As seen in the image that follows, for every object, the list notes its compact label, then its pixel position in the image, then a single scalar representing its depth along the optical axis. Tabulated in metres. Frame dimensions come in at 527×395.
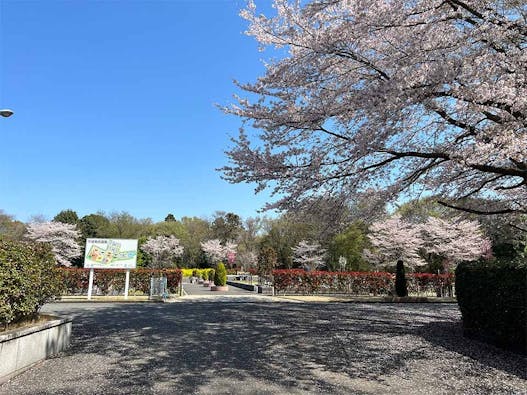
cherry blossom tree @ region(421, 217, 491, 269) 21.64
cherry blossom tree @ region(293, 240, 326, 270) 32.62
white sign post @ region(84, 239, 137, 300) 16.69
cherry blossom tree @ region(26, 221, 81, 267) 28.83
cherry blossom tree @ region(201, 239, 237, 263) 44.16
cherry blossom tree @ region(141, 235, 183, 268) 38.91
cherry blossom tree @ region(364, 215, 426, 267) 21.47
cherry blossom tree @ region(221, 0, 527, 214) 4.84
